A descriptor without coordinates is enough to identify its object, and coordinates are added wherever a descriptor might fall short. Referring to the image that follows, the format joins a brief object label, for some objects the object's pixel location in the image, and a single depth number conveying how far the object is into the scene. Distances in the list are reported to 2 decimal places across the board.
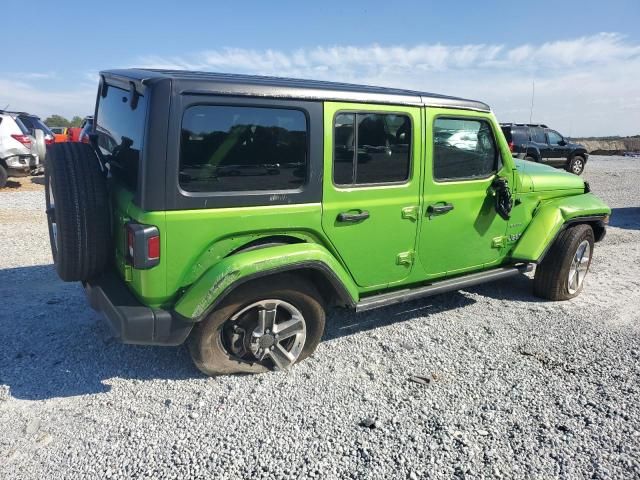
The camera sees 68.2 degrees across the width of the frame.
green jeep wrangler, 2.62
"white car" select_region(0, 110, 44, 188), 10.71
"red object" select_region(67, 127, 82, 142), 13.60
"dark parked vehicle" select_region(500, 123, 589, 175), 16.02
